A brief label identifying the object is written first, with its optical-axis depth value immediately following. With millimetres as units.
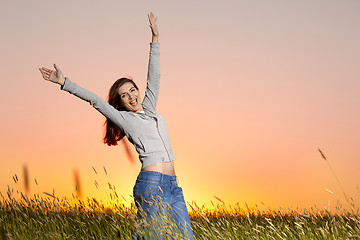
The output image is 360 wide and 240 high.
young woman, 3797
